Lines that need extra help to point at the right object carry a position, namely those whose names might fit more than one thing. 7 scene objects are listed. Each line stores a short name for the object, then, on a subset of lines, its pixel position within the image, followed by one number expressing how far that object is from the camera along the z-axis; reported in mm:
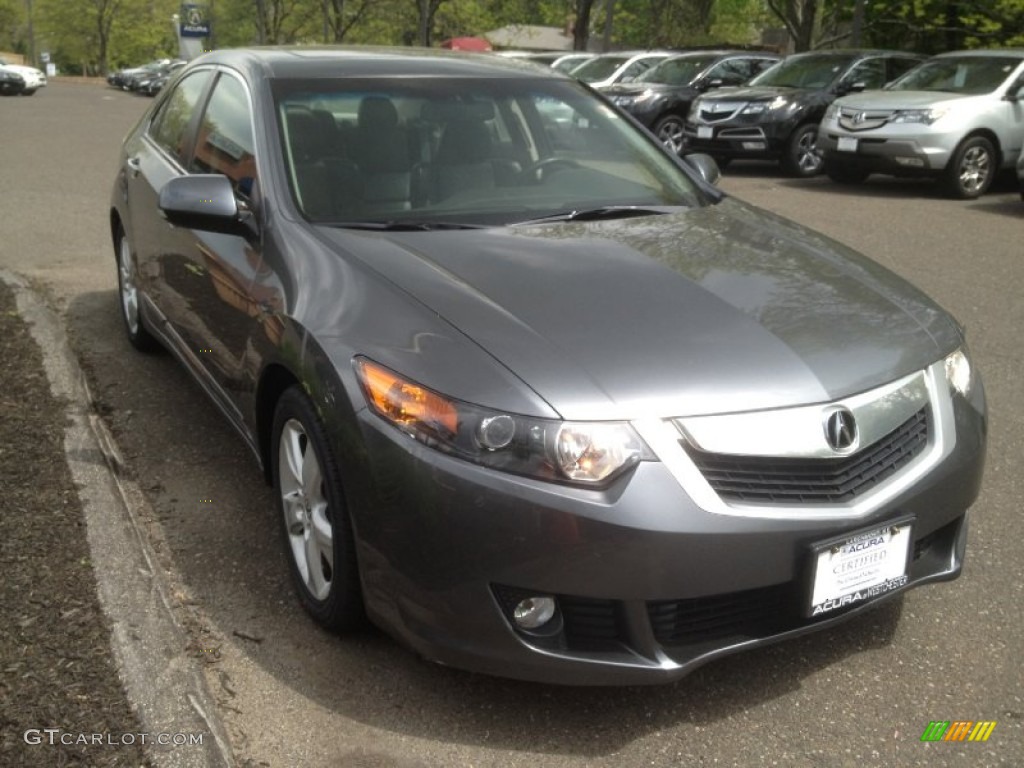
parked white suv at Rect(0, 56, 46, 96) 42250
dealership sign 55312
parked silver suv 12938
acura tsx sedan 2691
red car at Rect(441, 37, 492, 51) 41875
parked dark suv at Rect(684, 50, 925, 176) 15352
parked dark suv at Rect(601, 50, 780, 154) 17922
